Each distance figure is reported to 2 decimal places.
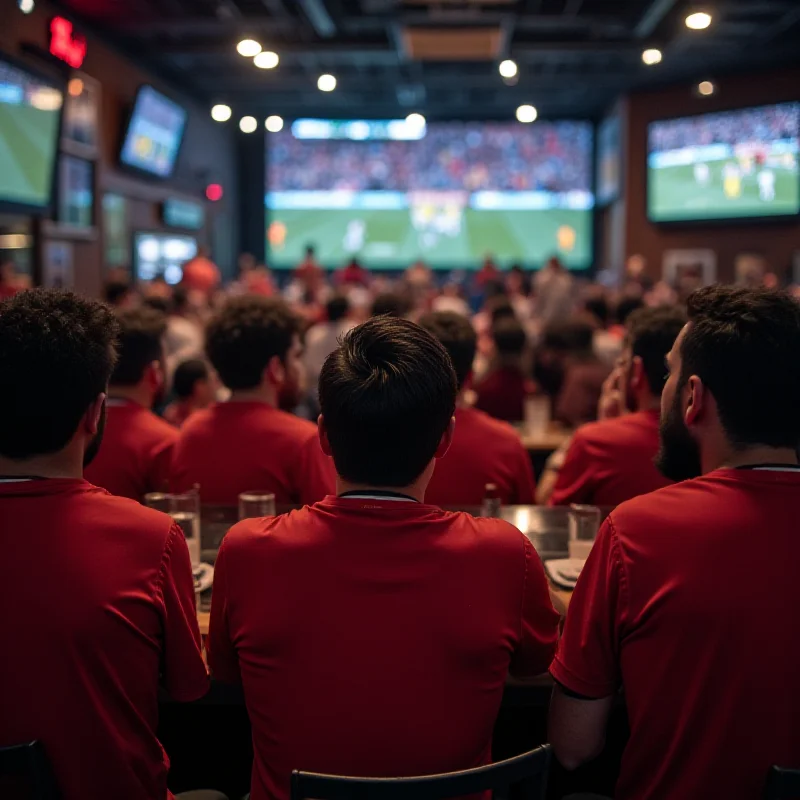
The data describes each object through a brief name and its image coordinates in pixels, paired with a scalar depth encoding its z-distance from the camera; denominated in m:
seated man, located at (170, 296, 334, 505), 2.62
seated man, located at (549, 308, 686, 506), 2.52
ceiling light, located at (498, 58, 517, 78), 7.75
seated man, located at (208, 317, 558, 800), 1.23
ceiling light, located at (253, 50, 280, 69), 7.00
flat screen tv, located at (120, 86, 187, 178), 9.67
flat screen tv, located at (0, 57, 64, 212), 5.77
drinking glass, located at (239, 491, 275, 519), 2.13
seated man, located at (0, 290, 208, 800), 1.27
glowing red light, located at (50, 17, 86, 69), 7.55
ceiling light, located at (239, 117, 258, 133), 10.29
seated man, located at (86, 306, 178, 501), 2.60
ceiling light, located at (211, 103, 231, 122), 9.00
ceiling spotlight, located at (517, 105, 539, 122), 9.21
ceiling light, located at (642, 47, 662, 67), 7.32
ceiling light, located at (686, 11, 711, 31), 6.15
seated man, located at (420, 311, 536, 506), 2.65
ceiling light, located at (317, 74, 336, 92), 7.84
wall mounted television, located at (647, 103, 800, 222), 10.93
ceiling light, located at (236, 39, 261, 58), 6.54
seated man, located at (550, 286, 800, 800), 1.25
